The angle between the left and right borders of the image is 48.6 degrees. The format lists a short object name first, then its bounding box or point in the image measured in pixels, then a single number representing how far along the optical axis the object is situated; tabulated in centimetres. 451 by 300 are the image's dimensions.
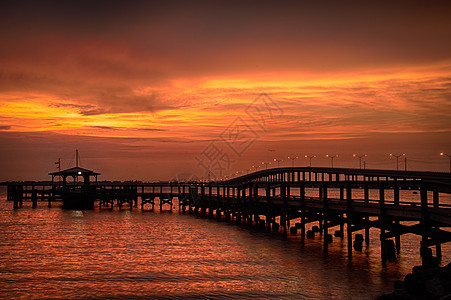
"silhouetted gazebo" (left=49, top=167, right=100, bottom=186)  11462
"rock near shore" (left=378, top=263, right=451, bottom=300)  2167
